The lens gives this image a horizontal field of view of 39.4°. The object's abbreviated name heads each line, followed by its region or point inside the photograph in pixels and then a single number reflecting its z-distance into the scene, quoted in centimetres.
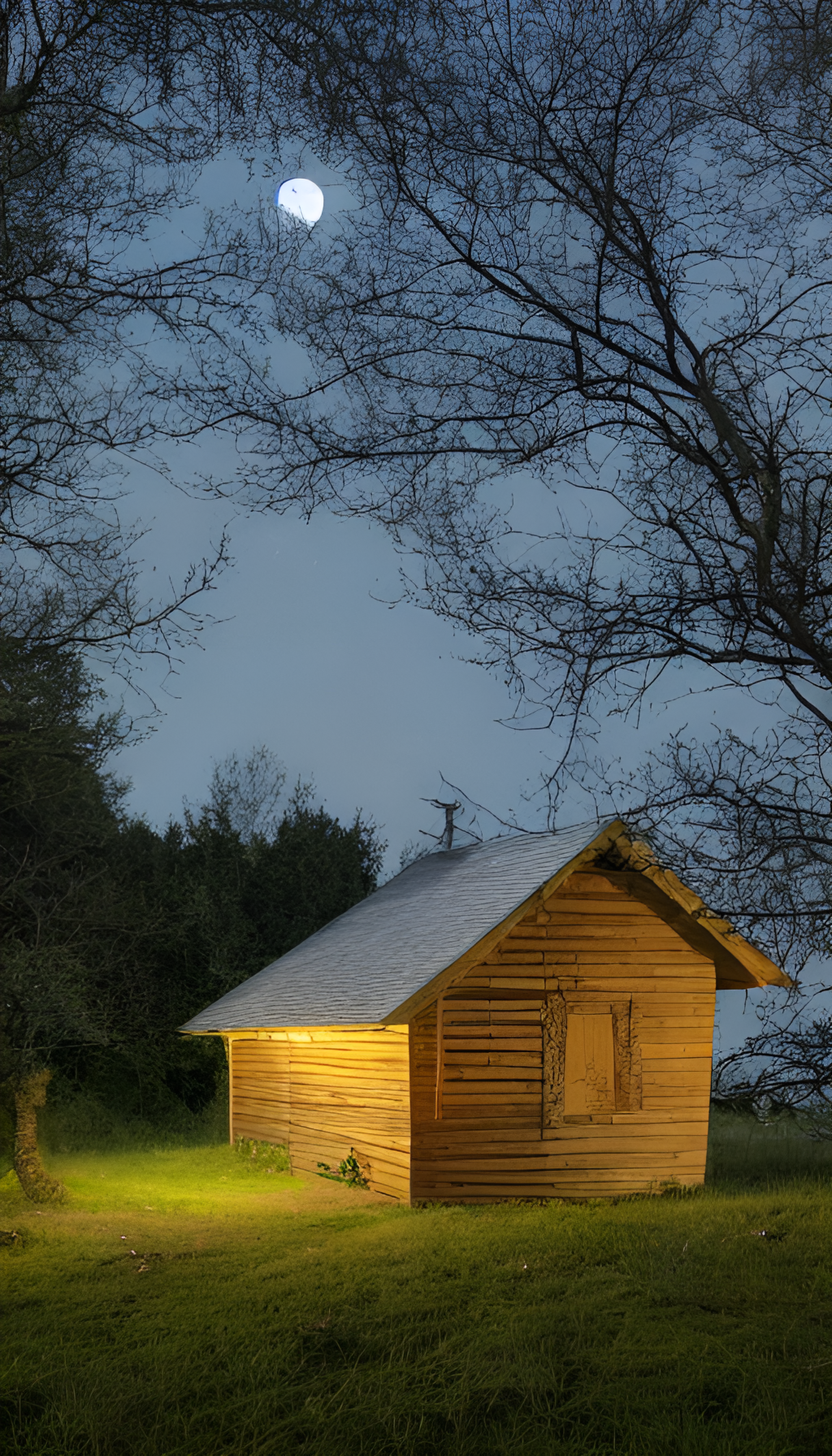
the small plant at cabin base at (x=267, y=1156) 2025
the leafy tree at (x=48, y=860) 1495
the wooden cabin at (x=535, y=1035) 1577
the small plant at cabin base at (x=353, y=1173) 1720
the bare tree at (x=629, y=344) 771
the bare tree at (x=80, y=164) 757
